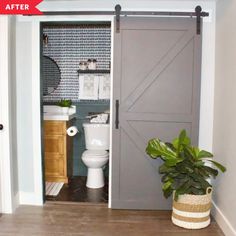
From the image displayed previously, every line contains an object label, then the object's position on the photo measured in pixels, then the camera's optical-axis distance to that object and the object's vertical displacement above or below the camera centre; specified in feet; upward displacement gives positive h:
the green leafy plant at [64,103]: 13.93 -0.47
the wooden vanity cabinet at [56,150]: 13.24 -2.54
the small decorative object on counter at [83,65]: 14.35 +1.33
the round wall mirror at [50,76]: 14.64 +0.81
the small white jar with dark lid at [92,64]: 14.34 +1.38
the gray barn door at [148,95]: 10.41 -0.04
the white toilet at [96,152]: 12.94 -2.58
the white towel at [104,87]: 14.52 +0.30
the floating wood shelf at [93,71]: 14.40 +1.04
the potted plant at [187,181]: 9.29 -2.68
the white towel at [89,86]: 14.58 +0.34
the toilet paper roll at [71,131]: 13.20 -1.66
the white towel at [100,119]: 13.78 -1.17
